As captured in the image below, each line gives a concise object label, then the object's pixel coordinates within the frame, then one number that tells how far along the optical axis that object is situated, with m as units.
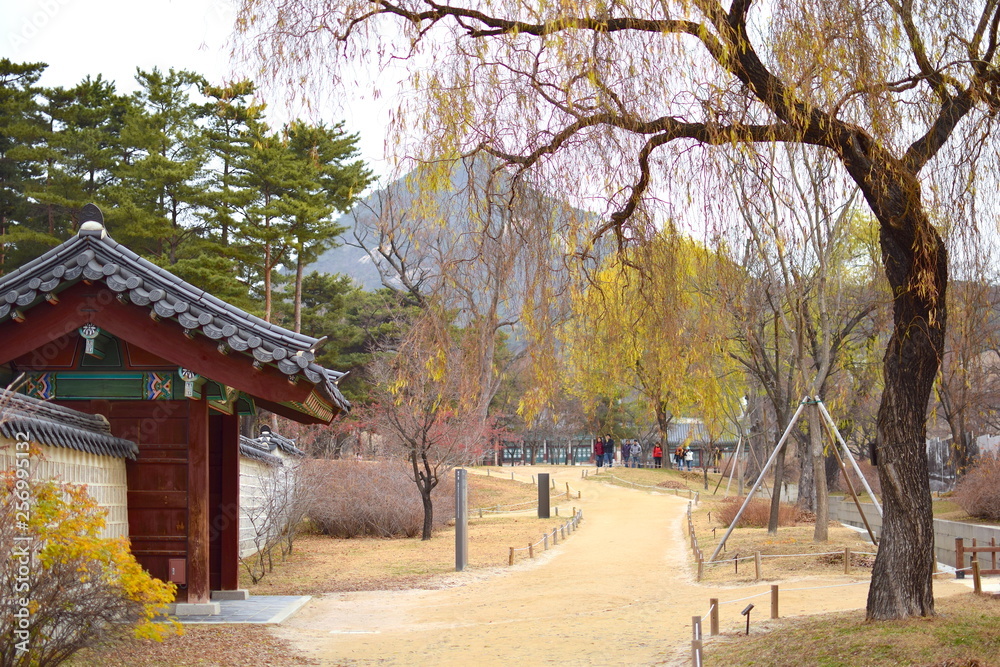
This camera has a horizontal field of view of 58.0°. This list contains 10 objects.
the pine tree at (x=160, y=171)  28.28
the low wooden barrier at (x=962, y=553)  12.39
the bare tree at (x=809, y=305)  17.20
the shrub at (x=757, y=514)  21.80
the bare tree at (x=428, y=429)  21.34
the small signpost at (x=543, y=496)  26.77
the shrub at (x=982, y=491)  22.50
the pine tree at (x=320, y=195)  29.58
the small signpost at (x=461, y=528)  16.16
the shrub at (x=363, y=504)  21.66
